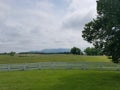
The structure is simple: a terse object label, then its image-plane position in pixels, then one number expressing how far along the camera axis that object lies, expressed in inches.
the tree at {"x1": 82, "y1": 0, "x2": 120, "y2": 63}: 357.5
